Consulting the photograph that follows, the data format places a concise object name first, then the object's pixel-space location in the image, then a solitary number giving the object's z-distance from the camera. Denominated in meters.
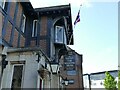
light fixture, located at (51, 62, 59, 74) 6.17
